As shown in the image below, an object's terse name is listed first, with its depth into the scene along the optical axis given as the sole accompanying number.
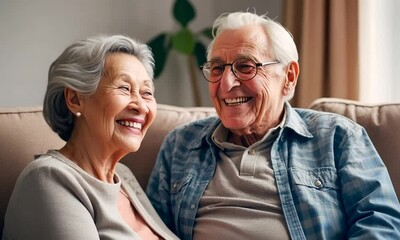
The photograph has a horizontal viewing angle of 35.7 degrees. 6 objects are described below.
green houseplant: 3.24
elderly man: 1.72
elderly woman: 1.40
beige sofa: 1.76
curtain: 2.78
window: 2.63
